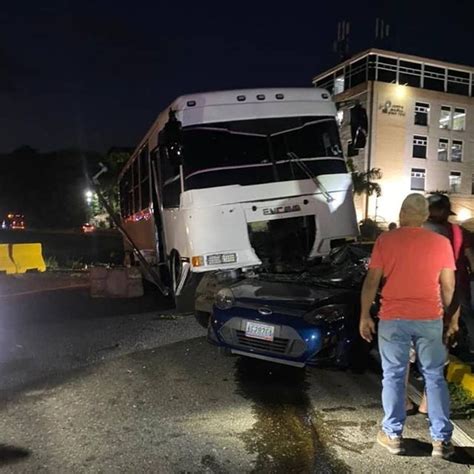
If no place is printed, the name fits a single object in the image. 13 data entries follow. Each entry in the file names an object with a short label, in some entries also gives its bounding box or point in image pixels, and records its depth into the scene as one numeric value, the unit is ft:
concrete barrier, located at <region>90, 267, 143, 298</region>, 37.37
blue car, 17.56
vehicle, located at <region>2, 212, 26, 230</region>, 160.37
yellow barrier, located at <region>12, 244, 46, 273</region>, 46.65
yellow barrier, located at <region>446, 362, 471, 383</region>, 17.58
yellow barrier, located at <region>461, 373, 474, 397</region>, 16.80
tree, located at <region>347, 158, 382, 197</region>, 103.55
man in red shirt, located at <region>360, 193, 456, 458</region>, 12.73
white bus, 25.04
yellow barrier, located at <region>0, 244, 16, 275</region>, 46.03
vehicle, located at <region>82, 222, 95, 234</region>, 129.41
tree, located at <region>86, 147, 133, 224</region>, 125.29
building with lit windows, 109.50
